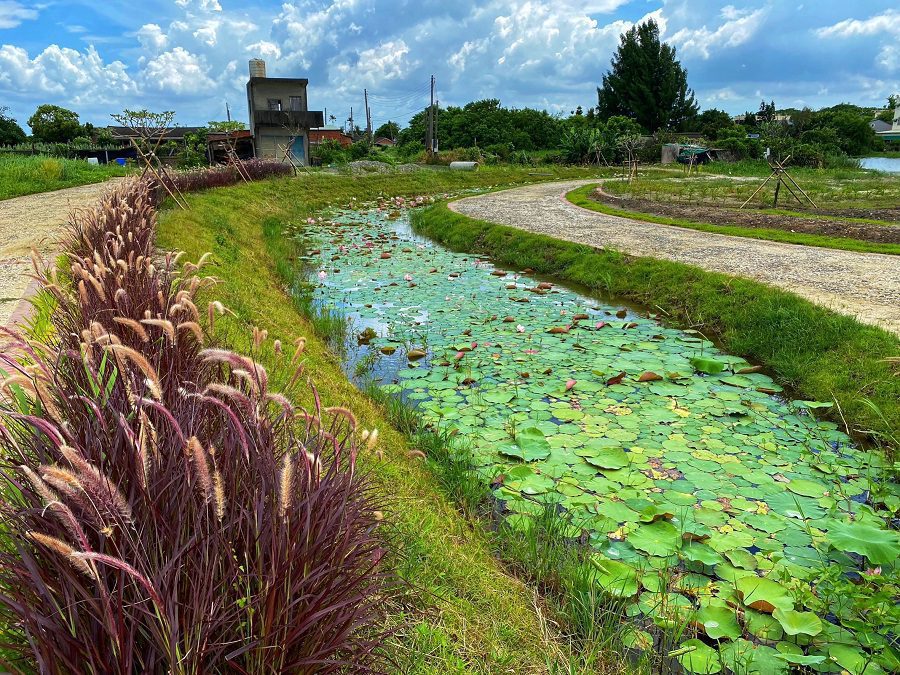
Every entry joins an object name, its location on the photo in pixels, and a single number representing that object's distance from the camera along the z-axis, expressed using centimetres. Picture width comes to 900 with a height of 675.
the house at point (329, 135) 5219
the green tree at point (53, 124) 3788
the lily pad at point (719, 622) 241
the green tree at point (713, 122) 4825
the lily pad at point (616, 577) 263
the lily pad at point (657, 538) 288
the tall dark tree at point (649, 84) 5028
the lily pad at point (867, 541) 251
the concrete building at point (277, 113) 3394
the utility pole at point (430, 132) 3991
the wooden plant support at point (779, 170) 1417
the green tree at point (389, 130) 6525
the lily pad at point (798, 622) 236
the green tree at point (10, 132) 4281
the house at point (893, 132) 5904
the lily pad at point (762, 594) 251
